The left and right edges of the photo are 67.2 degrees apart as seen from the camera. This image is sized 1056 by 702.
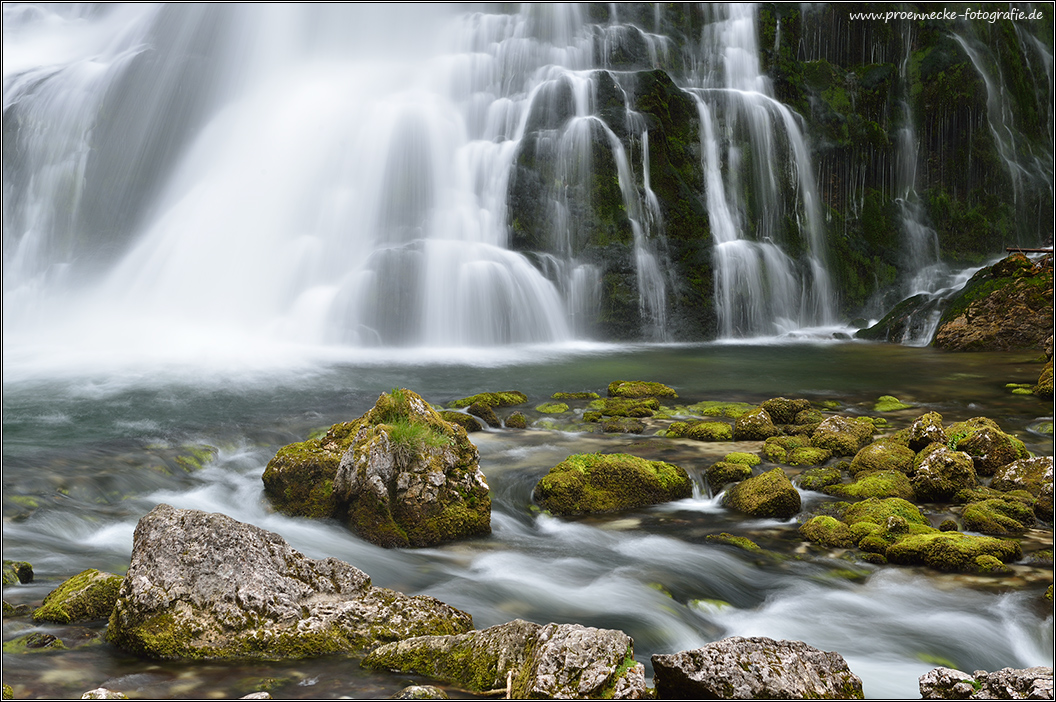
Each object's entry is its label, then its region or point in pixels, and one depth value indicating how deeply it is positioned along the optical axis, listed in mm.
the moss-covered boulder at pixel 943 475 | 5969
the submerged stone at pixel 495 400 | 9734
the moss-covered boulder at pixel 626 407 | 9109
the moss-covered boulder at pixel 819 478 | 6332
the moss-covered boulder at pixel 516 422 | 8789
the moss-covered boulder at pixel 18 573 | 4484
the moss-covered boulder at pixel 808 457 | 7035
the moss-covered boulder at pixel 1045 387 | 9928
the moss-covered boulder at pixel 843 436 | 7234
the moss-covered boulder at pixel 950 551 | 4773
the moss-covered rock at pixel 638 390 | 10391
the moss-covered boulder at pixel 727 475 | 6523
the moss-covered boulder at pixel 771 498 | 5832
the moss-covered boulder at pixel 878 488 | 5980
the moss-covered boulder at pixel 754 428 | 7918
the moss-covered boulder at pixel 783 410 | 8539
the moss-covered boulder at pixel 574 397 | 10172
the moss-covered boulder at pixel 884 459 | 6434
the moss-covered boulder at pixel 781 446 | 7199
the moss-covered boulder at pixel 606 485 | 6086
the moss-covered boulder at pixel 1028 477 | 5973
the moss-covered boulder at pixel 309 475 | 5809
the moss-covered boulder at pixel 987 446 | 6516
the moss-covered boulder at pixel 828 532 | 5262
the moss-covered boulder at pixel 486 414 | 8938
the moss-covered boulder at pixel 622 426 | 8461
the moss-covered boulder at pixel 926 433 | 6820
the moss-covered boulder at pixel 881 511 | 5465
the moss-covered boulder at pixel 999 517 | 5285
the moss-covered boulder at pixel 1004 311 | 15438
